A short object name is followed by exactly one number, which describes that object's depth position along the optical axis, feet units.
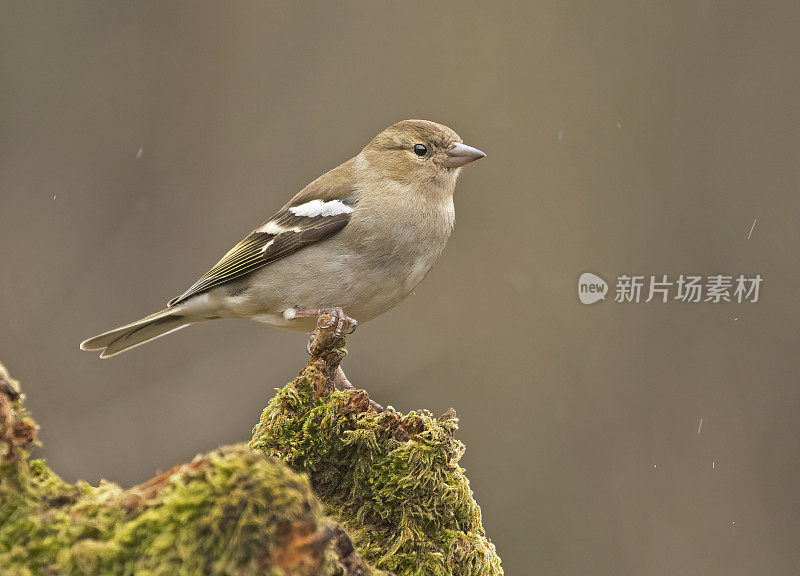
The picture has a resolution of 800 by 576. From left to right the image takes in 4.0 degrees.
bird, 10.39
